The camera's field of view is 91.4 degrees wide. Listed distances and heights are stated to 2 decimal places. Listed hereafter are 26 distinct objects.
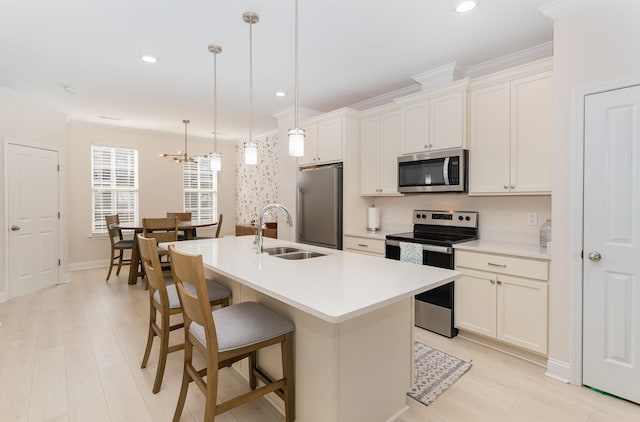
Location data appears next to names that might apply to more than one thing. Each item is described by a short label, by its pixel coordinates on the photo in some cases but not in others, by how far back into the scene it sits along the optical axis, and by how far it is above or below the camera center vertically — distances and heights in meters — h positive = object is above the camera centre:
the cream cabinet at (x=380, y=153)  3.64 +0.65
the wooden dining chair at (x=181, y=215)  5.86 -0.16
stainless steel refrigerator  3.88 +0.01
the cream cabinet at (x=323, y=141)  3.93 +0.86
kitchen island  1.35 -0.62
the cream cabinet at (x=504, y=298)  2.33 -0.74
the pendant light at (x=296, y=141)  1.98 +0.42
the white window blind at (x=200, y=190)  6.71 +0.38
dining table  4.63 -0.68
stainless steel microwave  2.96 +0.36
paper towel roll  3.97 -0.16
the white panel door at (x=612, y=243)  1.90 -0.23
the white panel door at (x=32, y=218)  4.04 -0.15
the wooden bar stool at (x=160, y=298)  2.02 -0.64
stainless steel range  2.83 -0.39
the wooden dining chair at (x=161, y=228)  4.32 -0.30
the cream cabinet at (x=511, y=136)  2.50 +0.61
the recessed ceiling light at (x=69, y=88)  3.74 +1.45
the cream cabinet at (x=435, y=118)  2.94 +0.89
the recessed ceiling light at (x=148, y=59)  2.95 +1.42
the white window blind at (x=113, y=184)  5.73 +0.42
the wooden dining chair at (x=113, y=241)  4.87 -0.55
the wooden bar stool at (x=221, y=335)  1.46 -0.65
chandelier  5.43 +1.09
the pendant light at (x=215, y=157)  2.93 +0.49
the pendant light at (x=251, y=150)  2.40 +0.46
